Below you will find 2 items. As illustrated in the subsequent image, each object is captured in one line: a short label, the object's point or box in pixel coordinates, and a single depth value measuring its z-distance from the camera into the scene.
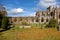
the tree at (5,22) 13.76
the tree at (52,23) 14.75
